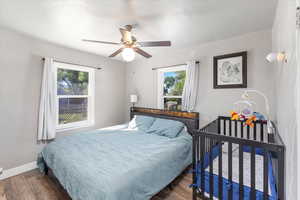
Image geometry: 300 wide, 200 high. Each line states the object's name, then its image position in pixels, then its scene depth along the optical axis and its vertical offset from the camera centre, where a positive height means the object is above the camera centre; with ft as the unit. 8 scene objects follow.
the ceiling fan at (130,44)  6.30 +2.60
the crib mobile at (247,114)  6.08 -0.68
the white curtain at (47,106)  8.94 -0.41
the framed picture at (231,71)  8.10 +1.79
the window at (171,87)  11.21 +1.12
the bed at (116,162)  4.46 -2.52
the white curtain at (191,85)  9.73 +1.04
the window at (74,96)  10.47 +0.31
